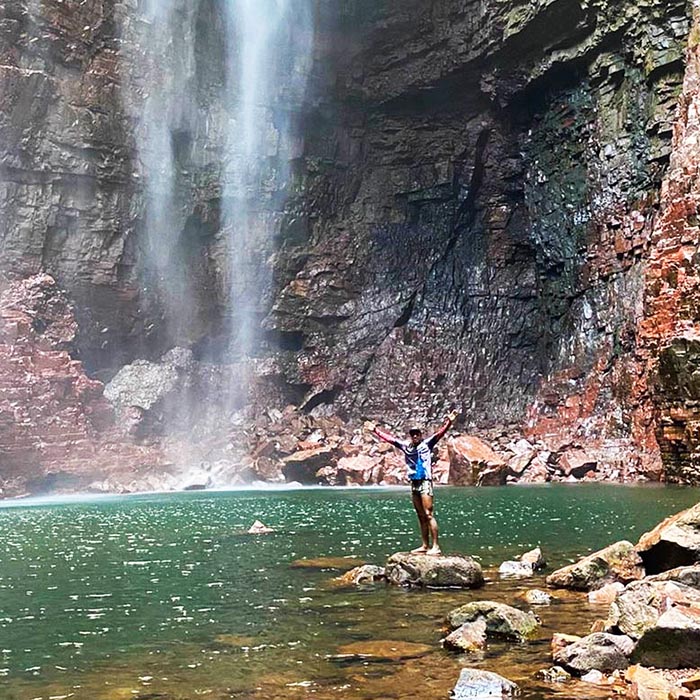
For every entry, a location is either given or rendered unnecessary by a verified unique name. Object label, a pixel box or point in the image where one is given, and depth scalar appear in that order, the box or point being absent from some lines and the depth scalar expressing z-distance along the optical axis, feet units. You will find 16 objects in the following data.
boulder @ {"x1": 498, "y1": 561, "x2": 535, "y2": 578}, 41.42
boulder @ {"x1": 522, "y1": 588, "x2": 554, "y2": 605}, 33.73
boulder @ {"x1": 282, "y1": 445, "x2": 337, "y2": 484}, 155.84
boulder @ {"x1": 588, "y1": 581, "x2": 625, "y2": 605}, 34.01
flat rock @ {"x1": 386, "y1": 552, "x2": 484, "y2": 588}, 38.37
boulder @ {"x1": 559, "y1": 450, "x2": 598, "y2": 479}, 147.74
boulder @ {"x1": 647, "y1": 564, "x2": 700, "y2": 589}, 30.78
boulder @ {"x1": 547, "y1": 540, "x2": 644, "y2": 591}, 37.14
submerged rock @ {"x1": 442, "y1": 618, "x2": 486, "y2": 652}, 26.45
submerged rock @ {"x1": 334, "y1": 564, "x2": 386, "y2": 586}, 40.04
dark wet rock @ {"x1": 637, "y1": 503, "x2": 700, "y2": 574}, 35.35
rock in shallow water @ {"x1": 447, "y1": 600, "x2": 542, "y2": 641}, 28.02
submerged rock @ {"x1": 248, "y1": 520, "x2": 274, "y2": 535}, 66.70
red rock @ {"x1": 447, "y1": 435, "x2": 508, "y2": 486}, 136.26
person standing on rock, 42.55
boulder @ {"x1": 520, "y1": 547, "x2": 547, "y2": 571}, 43.39
